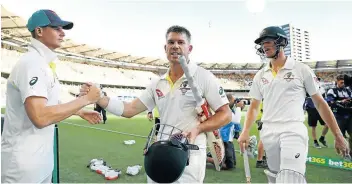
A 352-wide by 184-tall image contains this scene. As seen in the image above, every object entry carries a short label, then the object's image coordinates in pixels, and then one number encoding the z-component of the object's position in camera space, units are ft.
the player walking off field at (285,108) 9.76
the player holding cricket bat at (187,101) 7.70
